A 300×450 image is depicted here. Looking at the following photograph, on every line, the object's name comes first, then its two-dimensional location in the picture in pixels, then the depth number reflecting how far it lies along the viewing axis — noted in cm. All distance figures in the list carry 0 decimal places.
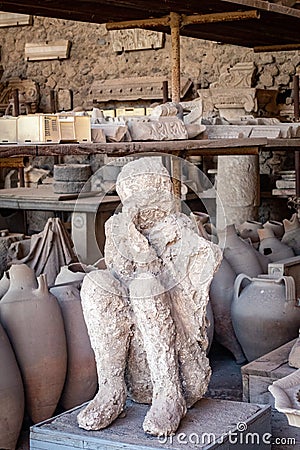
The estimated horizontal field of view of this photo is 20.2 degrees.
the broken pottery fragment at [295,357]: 339
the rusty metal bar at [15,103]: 823
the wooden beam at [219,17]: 458
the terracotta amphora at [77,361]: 351
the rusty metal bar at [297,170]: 747
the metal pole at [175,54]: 473
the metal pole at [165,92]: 805
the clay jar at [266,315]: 400
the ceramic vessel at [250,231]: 529
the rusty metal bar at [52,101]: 1002
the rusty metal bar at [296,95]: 742
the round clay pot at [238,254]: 457
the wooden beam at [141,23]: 480
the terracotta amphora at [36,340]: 336
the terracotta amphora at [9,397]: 319
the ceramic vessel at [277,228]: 540
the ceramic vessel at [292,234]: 507
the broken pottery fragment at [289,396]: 231
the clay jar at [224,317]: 431
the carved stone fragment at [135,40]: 955
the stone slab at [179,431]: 262
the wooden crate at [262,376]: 337
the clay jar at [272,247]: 489
